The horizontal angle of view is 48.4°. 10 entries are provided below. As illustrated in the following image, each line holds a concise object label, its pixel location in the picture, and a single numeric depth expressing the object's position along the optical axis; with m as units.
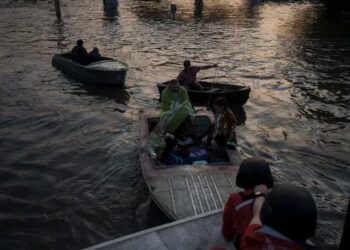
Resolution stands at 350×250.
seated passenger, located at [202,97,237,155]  8.39
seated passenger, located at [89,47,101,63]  17.08
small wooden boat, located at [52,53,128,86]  16.00
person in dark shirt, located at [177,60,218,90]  14.06
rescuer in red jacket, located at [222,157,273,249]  3.75
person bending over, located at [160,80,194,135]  9.57
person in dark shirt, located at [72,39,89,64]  17.22
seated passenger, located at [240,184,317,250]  2.85
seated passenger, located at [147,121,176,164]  8.73
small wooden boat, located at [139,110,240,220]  6.58
